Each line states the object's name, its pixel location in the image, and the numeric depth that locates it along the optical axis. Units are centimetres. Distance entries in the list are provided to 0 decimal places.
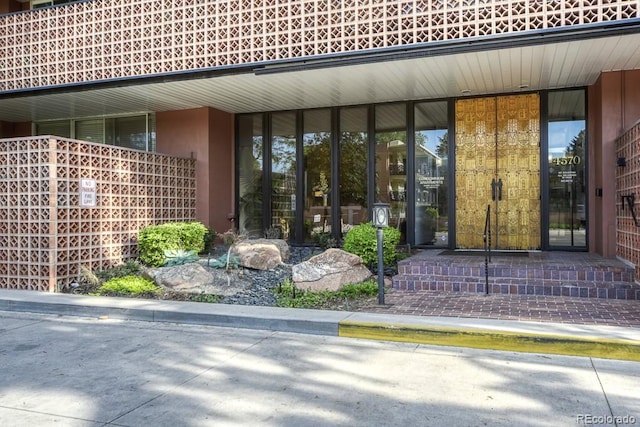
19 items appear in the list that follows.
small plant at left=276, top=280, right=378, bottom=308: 774
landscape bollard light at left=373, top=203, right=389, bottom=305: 727
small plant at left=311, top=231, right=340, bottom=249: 1205
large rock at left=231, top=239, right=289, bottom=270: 993
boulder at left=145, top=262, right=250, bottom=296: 877
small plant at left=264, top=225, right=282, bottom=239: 1289
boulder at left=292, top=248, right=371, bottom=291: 851
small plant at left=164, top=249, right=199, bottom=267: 993
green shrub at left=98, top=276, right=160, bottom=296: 874
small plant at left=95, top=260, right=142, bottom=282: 960
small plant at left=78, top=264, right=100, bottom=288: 923
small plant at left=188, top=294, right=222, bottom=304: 812
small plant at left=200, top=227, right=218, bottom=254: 1192
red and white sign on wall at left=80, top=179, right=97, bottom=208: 946
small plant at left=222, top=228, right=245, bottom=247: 1120
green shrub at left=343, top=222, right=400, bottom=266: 947
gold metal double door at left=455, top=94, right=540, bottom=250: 1103
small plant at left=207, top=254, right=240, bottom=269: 970
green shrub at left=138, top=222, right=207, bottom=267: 1013
